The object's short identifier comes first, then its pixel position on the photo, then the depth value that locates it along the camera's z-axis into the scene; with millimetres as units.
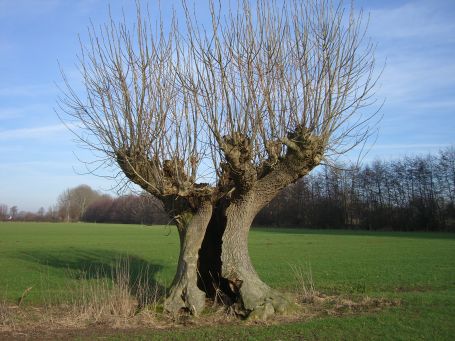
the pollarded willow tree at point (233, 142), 10773
